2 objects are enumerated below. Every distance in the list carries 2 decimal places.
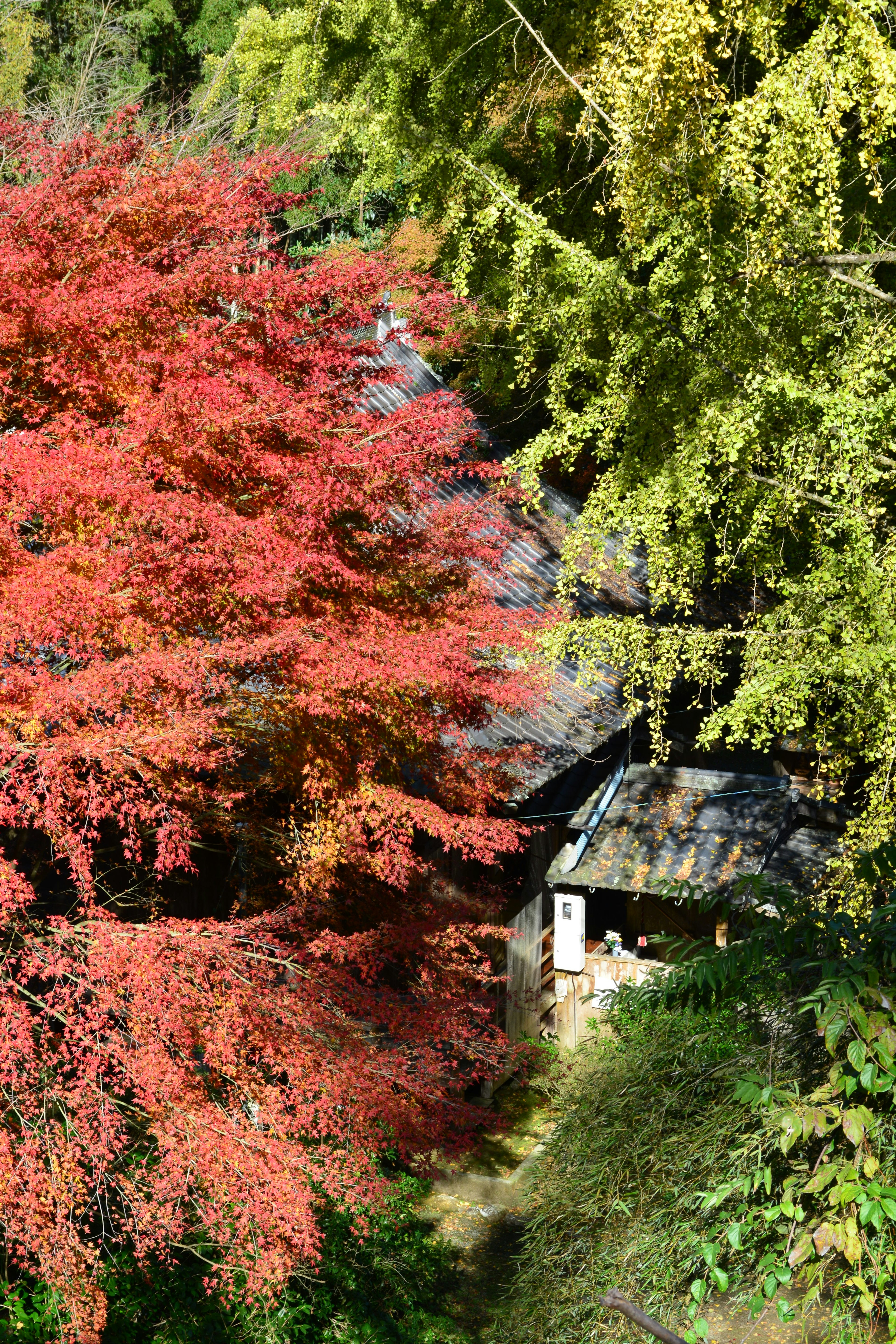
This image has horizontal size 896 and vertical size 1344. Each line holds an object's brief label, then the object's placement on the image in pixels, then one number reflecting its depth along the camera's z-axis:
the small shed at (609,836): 10.56
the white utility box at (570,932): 11.17
